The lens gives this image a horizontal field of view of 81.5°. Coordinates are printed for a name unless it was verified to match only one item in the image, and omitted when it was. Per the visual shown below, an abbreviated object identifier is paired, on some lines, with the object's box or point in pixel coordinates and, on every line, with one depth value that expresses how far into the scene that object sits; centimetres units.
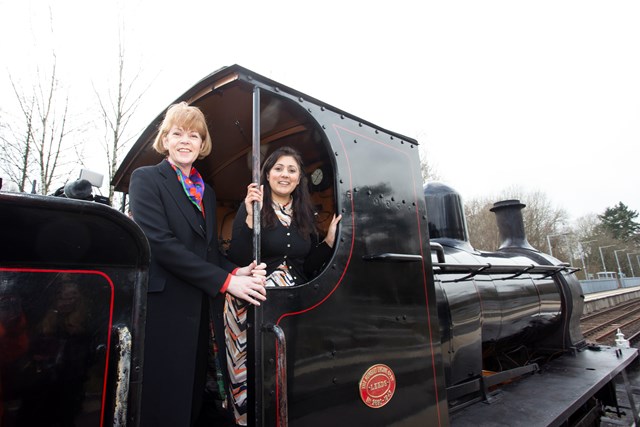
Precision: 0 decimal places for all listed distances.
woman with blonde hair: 141
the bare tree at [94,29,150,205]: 806
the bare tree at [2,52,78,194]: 809
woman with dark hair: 168
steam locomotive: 89
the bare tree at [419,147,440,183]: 2510
